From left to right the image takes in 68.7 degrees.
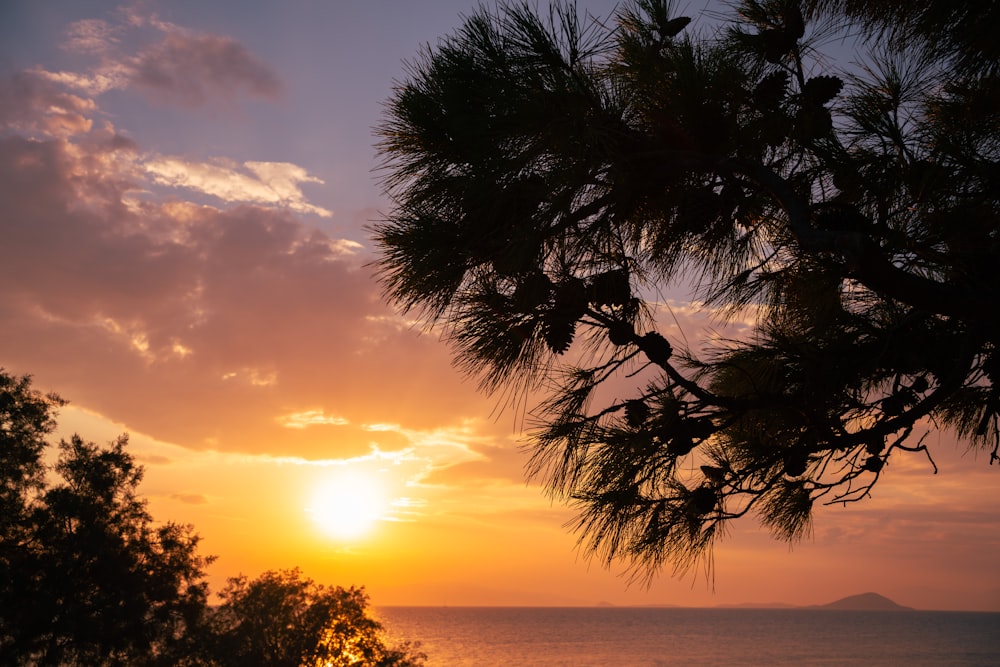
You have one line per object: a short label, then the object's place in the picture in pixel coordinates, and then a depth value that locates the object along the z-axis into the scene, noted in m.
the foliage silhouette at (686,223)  2.41
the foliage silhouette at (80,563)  11.80
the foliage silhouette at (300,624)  16.67
